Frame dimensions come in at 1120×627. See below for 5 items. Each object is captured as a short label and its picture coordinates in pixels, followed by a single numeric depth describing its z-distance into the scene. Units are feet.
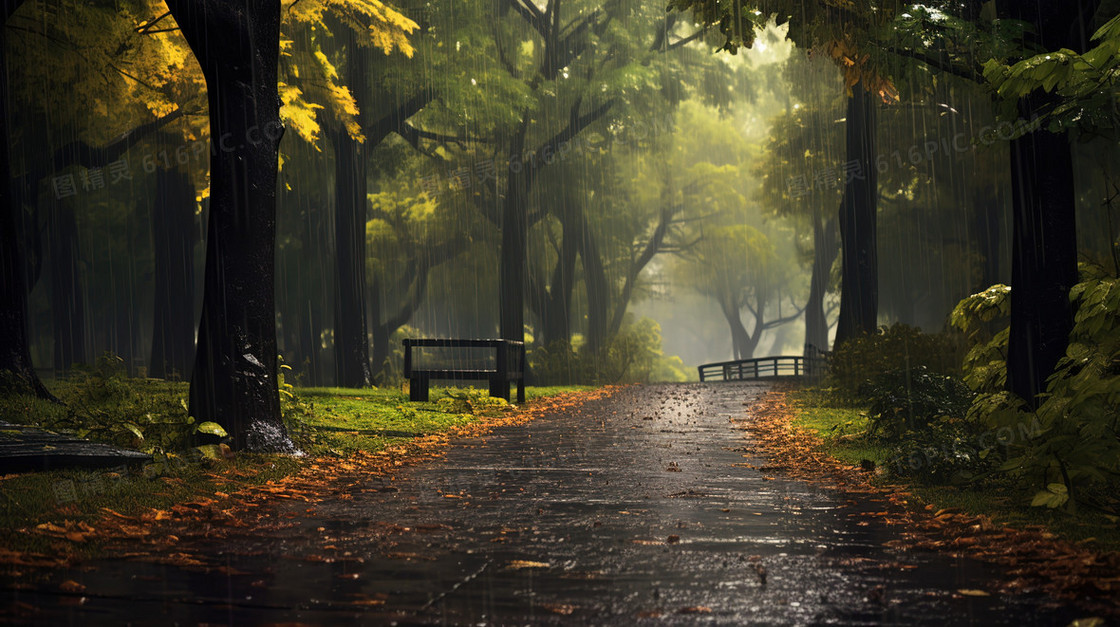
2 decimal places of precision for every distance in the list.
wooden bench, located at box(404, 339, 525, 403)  58.34
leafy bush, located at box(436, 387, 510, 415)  53.72
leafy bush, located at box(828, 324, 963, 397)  58.49
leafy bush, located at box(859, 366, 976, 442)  35.78
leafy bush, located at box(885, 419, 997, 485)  26.91
